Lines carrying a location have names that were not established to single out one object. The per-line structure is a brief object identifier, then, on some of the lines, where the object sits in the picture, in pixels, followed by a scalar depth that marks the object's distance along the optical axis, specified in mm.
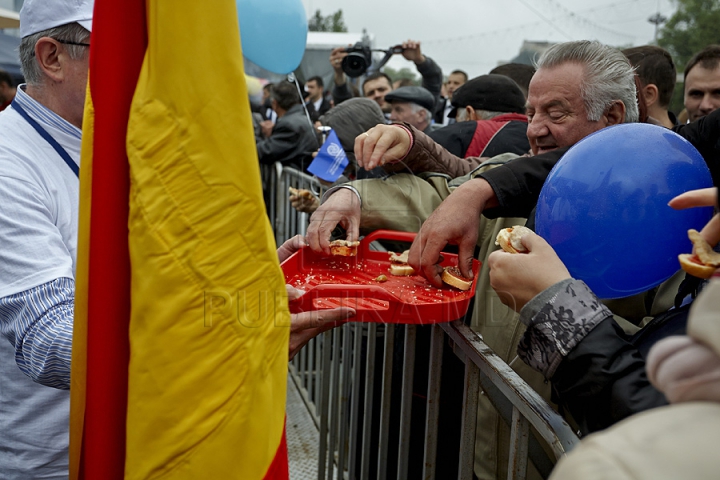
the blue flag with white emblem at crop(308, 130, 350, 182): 3385
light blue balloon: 4703
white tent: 6102
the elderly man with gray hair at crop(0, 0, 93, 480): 1312
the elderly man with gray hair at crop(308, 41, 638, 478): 1705
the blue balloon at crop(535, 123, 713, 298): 1231
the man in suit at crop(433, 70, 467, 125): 7875
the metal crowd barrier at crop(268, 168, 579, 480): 1303
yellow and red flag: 980
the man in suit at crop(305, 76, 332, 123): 8612
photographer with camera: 6129
